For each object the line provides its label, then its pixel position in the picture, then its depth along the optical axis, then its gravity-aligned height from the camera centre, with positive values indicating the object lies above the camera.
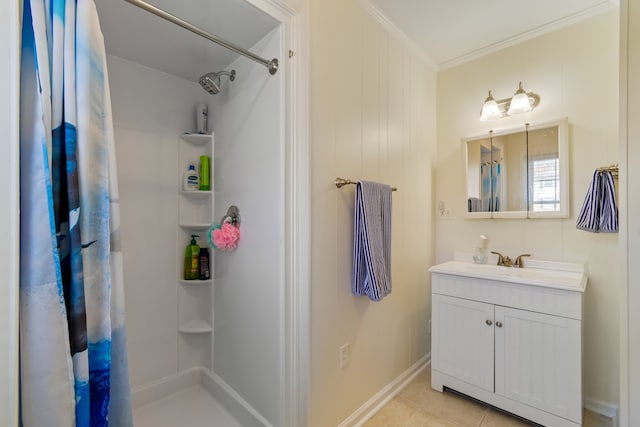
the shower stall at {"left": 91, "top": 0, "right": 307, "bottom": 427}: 1.35 +0.04
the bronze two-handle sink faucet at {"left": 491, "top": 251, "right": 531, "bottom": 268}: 1.94 -0.34
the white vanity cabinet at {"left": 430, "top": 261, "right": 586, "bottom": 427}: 1.46 -0.72
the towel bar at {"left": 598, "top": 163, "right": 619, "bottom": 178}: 1.54 +0.24
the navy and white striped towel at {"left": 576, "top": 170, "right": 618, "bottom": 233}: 1.54 +0.04
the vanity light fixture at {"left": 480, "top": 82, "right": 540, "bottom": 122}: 1.88 +0.75
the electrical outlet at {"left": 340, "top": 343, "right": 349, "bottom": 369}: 1.52 -0.77
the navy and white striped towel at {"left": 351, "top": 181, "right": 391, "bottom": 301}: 1.51 -0.18
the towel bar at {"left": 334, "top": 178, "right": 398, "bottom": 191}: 1.50 +0.16
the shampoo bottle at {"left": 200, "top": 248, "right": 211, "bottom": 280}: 2.00 -0.37
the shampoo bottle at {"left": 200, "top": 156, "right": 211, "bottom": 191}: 1.98 +0.27
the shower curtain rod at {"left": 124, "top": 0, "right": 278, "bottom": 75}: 0.96 +0.70
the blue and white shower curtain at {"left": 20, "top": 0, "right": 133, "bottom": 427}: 0.69 -0.04
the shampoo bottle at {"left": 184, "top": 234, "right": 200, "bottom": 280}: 1.98 -0.34
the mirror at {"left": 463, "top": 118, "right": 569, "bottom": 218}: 1.81 +0.28
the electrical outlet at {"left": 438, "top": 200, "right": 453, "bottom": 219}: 2.31 +0.02
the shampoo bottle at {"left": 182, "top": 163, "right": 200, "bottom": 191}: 1.97 +0.24
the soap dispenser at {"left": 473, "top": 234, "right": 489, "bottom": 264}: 2.04 -0.28
